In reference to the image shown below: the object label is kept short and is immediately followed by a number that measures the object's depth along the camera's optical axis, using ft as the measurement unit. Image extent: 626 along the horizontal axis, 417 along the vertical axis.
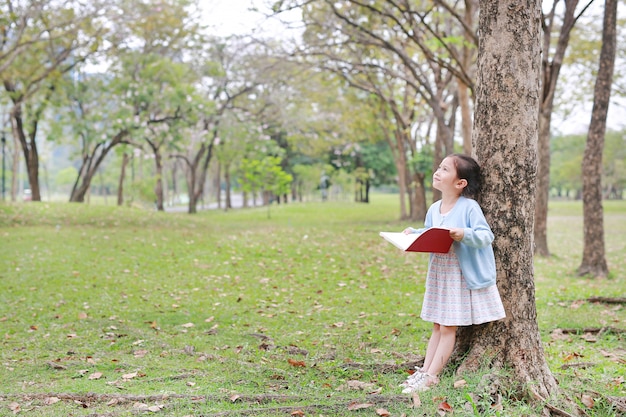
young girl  11.84
